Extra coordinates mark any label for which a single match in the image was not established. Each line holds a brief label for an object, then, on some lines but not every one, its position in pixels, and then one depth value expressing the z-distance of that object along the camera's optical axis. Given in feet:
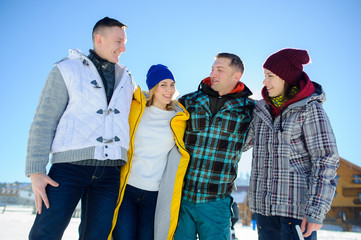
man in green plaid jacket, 9.58
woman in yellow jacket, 9.09
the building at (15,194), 191.82
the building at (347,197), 77.36
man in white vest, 6.71
